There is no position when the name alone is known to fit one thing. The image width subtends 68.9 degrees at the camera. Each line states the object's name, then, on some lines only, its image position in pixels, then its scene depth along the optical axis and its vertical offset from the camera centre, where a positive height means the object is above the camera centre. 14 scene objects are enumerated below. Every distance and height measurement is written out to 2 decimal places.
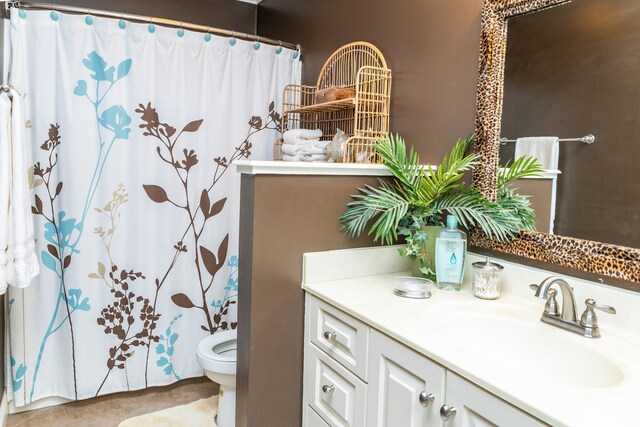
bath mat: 2.21 -1.17
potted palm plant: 1.55 -0.07
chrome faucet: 1.19 -0.33
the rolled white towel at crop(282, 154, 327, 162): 2.21 +0.10
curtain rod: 2.12 +0.76
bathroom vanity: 0.89 -0.40
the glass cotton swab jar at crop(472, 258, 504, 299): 1.47 -0.30
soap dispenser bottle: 1.55 -0.24
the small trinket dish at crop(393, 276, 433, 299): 1.47 -0.34
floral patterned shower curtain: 2.21 -0.08
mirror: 1.21 +0.23
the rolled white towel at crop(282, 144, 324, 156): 2.22 +0.14
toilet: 2.03 -0.85
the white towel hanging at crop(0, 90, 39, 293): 1.72 -0.11
